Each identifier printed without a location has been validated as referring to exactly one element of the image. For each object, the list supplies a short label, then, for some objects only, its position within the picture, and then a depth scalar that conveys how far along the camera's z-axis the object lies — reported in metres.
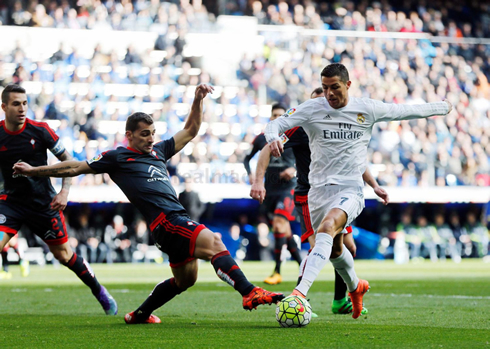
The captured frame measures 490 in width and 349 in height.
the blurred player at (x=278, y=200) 22.36
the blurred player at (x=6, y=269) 32.37
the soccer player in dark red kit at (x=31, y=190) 15.25
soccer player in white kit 12.96
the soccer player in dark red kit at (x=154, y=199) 12.05
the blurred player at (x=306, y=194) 14.77
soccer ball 11.16
